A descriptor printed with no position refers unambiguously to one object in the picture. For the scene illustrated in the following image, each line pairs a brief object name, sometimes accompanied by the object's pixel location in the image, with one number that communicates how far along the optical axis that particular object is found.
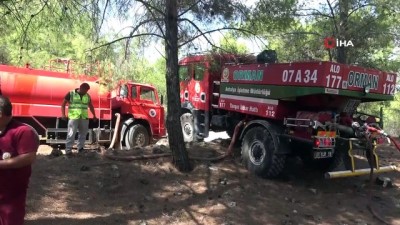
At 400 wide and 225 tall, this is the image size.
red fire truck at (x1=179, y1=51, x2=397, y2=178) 6.95
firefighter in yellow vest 9.11
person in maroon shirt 3.22
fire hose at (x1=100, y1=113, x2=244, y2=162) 7.71
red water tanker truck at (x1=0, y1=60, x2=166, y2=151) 11.75
